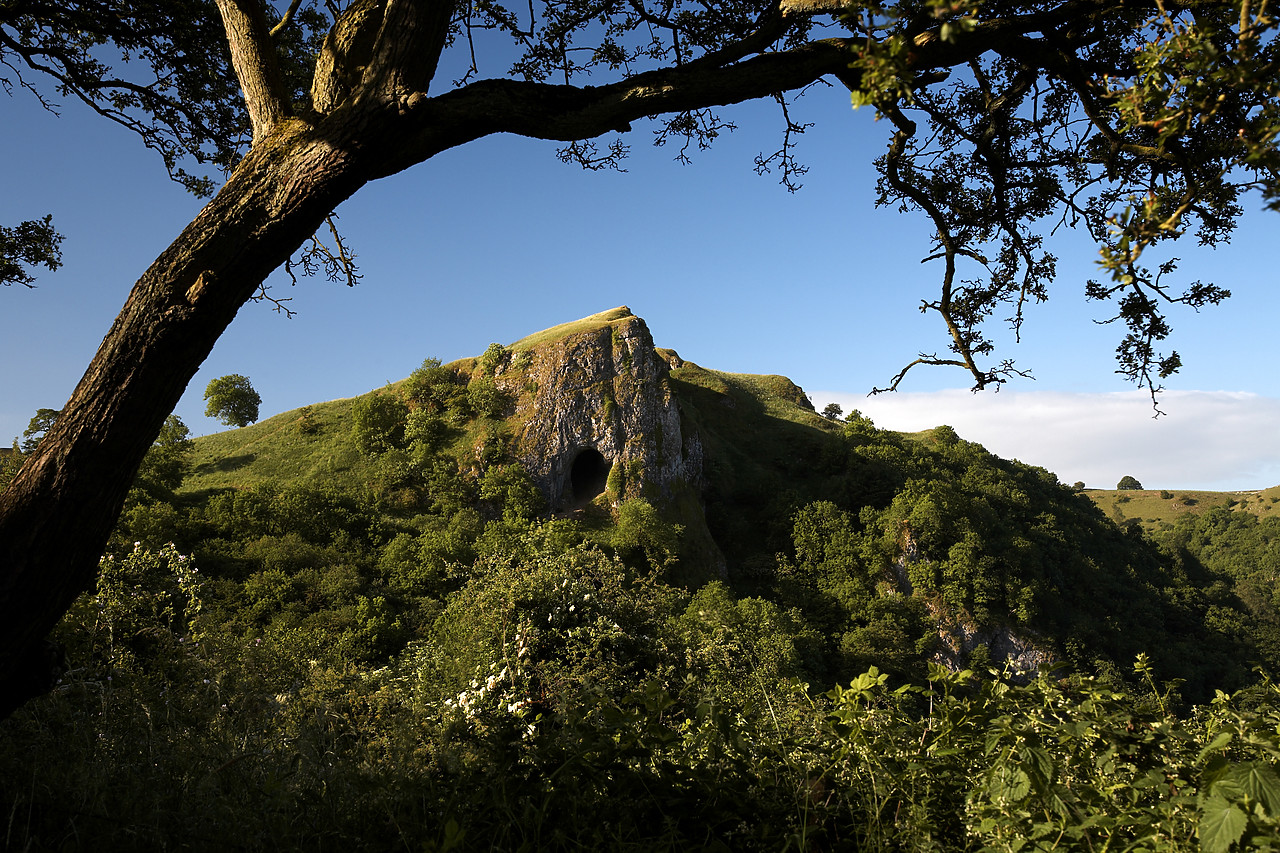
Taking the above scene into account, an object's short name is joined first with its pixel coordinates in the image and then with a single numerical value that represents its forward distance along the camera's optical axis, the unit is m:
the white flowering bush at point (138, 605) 6.79
